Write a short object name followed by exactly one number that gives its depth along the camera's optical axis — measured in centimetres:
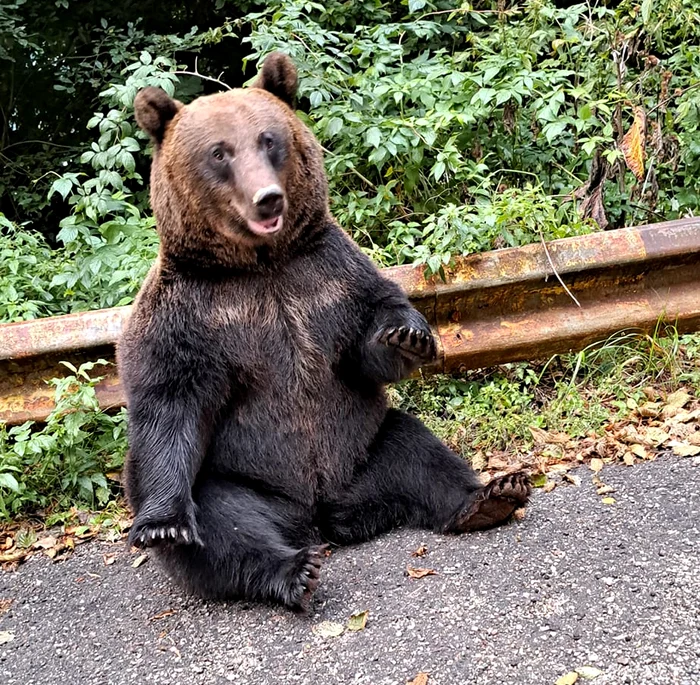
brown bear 350
